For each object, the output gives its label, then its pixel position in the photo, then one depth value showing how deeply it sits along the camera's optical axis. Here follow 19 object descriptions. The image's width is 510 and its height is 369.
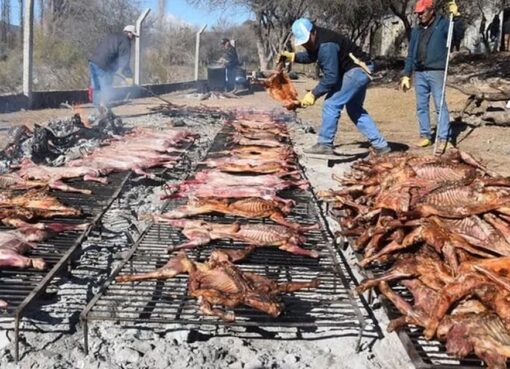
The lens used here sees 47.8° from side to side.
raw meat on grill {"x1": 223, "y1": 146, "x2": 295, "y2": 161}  7.64
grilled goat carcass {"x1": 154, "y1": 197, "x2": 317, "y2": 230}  5.23
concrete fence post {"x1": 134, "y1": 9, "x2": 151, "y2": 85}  19.64
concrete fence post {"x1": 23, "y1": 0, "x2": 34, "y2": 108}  13.12
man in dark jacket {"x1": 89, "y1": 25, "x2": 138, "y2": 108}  13.63
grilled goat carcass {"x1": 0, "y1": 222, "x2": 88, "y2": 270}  4.03
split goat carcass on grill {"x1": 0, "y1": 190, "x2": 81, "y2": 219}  5.09
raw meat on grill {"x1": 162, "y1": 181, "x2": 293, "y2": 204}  5.73
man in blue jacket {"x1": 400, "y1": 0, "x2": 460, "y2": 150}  9.85
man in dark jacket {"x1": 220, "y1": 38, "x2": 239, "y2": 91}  24.47
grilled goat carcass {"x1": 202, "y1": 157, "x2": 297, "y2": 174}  6.92
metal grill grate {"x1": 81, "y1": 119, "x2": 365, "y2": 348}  3.49
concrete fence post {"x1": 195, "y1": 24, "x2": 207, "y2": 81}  26.29
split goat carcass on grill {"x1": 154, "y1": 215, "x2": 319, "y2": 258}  4.54
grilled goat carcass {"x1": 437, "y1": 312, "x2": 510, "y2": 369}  2.96
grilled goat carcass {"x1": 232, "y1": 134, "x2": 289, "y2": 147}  8.60
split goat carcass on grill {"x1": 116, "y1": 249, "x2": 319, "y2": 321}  3.50
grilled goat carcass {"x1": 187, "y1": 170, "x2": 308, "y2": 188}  6.20
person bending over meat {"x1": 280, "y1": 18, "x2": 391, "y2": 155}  8.57
